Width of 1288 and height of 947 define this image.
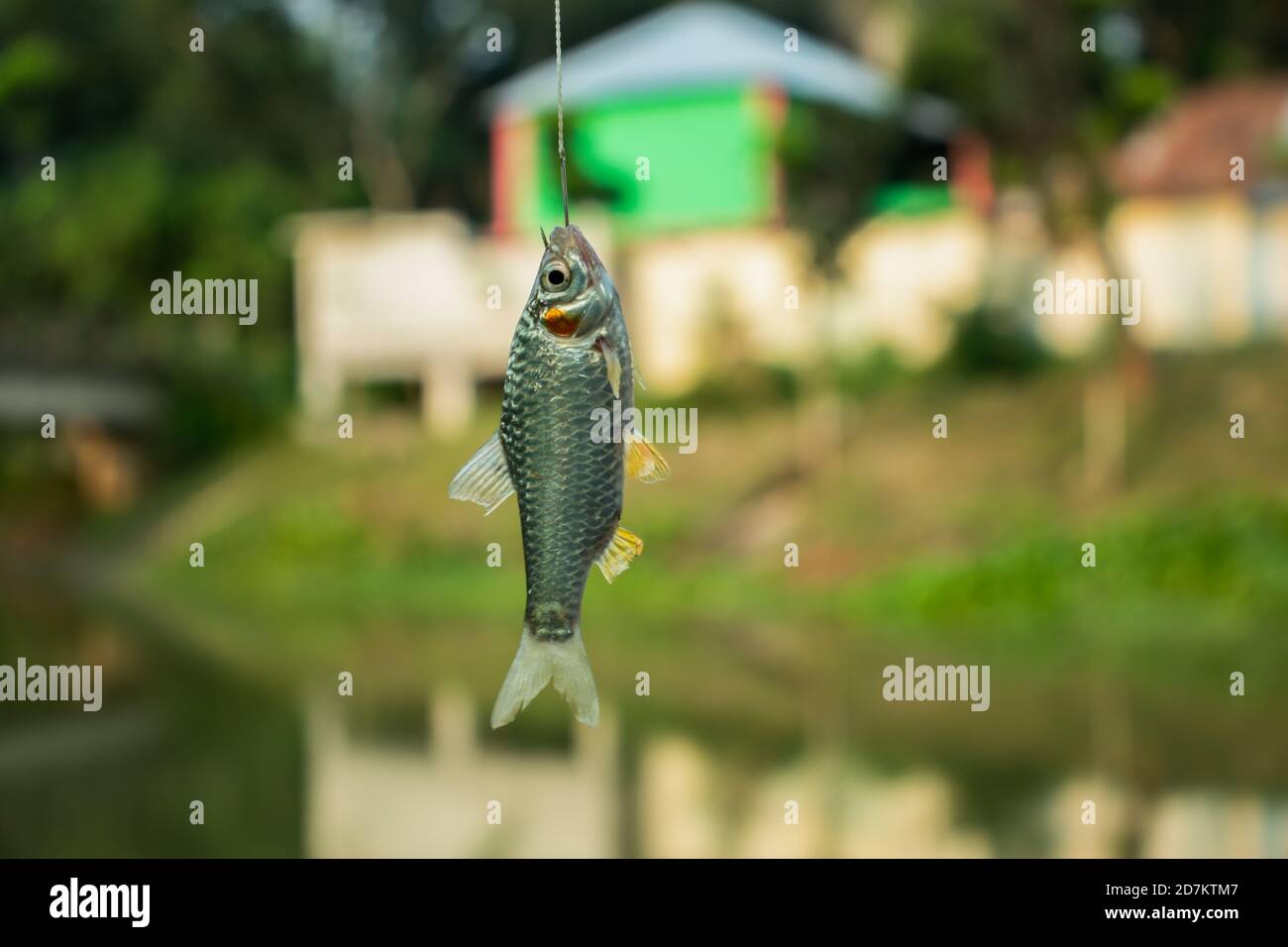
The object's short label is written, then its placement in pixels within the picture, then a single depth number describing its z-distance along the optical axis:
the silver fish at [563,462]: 2.91
